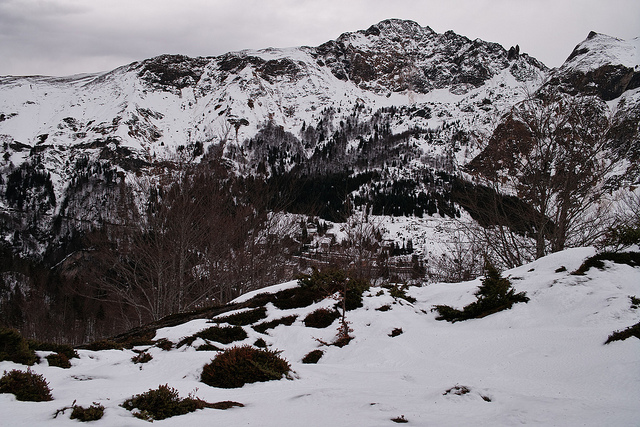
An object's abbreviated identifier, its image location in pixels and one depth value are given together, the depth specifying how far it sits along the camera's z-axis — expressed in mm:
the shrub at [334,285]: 11844
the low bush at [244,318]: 11281
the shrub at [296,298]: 12523
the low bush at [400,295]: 12443
